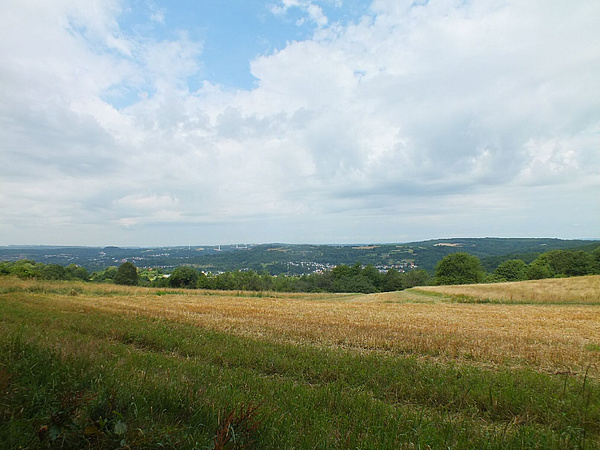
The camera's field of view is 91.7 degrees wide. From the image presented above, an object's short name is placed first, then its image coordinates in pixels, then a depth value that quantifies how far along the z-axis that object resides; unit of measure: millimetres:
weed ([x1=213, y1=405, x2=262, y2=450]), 2769
